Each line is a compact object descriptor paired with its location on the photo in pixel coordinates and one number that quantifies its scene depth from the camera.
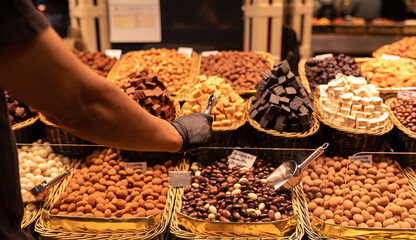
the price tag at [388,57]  3.25
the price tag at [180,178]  1.86
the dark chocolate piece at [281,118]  2.09
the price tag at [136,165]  1.98
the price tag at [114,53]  3.46
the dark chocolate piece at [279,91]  2.21
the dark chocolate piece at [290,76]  2.29
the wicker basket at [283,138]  2.06
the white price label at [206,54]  3.44
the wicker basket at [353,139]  2.05
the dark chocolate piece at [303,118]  2.06
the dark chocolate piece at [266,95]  2.24
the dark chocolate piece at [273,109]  2.09
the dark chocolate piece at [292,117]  2.08
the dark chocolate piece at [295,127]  2.08
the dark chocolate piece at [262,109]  2.15
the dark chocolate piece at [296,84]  2.28
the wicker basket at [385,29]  5.85
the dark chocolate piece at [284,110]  2.07
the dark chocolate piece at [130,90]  2.16
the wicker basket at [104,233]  1.60
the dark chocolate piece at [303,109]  2.10
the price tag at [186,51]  3.49
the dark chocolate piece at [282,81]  2.28
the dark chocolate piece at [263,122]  2.13
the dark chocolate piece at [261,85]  2.32
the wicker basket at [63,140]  2.08
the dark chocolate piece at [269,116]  2.12
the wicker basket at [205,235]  1.61
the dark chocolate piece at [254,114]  2.20
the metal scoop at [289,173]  1.76
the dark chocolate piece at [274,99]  2.13
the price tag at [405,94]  2.47
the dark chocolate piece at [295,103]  2.12
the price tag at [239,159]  1.91
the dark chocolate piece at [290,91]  2.21
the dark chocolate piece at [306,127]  2.08
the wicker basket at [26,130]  2.20
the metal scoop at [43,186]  1.81
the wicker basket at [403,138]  2.06
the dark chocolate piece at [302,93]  2.27
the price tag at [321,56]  3.17
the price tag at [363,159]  1.83
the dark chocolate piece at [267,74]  2.33
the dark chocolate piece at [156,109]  2.09
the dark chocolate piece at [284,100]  2.15
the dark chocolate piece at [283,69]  2.33
